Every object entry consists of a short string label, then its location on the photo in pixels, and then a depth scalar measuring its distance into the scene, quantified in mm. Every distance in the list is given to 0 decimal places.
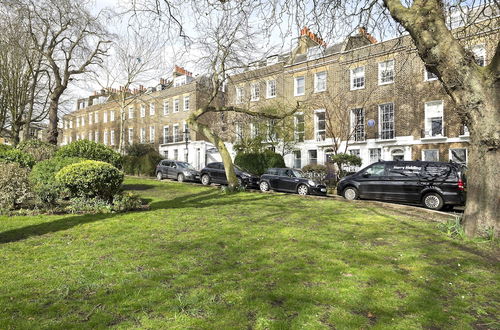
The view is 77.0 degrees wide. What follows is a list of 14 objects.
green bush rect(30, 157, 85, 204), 9000
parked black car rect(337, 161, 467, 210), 11570
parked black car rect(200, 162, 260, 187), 19688
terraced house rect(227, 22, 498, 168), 23062
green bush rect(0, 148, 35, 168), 12188
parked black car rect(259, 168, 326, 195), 16812
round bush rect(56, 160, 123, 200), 9203
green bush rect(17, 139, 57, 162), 15211
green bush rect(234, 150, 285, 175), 23844
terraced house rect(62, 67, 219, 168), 38594
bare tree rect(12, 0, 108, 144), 18016
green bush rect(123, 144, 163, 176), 28297
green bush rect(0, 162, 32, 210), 8906
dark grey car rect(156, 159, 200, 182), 22516
